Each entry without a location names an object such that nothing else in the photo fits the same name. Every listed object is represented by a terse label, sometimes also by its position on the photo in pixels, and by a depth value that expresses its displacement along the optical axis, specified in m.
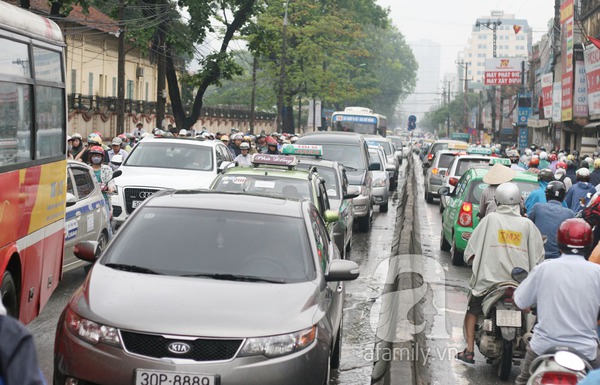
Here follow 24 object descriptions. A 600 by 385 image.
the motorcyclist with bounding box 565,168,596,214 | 15.04
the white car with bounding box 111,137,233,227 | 18.75
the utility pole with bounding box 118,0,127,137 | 30.53
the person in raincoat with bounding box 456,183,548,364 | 9.15
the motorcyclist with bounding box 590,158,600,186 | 18.28
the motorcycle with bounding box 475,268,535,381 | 8.96
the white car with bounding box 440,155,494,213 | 24.69
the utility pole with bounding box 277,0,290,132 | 50.44
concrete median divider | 9.23
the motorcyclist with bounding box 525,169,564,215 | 13.47
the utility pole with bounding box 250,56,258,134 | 62.50
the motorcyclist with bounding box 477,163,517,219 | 12.48
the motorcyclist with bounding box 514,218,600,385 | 6.29
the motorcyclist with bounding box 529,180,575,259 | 10.71
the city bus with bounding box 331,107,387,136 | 53.59
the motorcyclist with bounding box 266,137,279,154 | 22.42
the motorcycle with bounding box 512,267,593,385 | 4.98
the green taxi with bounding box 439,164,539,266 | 16.56
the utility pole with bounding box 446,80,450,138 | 147.88
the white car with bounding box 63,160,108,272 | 13.02
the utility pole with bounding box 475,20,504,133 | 90.61
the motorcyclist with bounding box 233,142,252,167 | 21.42
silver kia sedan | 6.38
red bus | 8.48
